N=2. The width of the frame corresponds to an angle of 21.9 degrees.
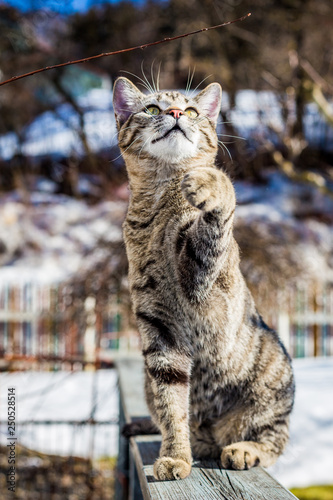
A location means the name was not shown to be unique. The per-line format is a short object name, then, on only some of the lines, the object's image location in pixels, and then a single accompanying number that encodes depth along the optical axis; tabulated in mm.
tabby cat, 850
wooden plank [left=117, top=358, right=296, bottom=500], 760
